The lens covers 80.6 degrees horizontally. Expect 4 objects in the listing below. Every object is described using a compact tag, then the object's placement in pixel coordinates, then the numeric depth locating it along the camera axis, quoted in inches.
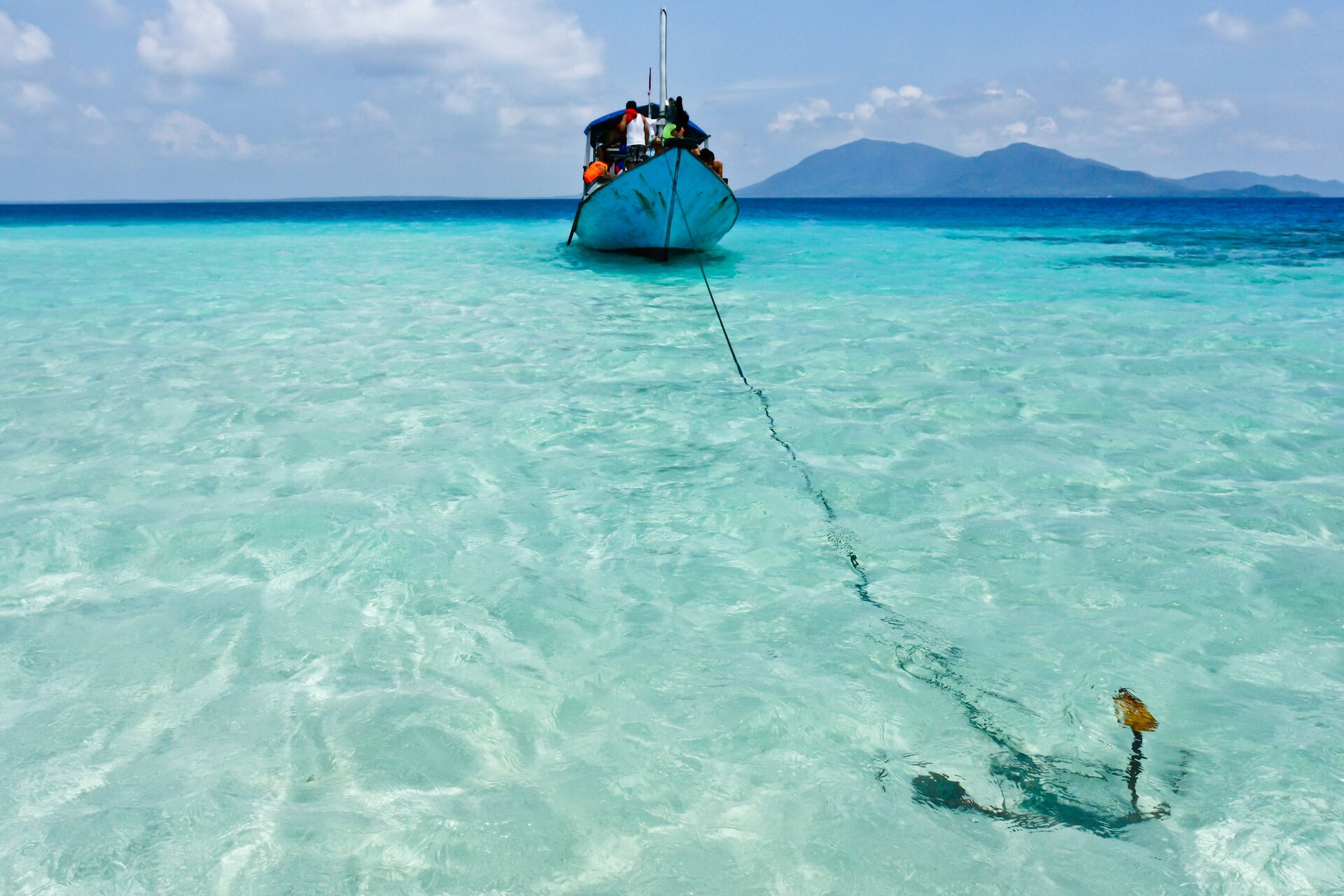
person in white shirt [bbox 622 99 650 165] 609.0
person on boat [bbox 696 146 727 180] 608.7
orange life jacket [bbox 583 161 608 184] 618.5
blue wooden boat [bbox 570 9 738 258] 537.3
